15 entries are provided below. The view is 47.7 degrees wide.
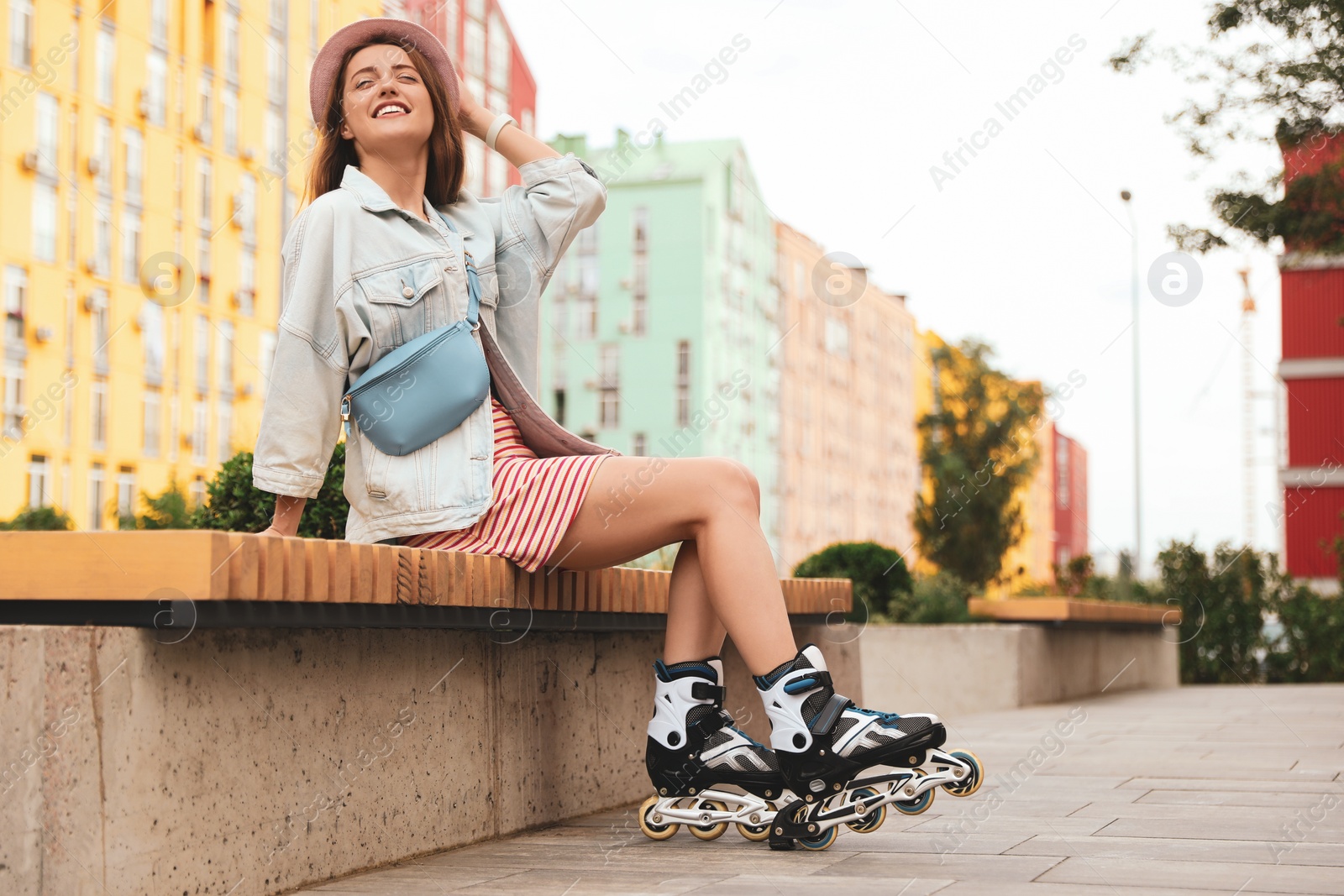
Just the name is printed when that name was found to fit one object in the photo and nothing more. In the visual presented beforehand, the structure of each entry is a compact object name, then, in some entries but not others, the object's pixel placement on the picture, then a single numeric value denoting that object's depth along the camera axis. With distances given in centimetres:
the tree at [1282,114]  1283
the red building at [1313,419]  3562
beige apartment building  7400
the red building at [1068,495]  12781
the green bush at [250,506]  564
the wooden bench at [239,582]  271
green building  6556
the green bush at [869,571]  1127
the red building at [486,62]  4853
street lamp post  2319
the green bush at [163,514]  1041
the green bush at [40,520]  2560
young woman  348
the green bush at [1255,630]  1680
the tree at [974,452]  5834
